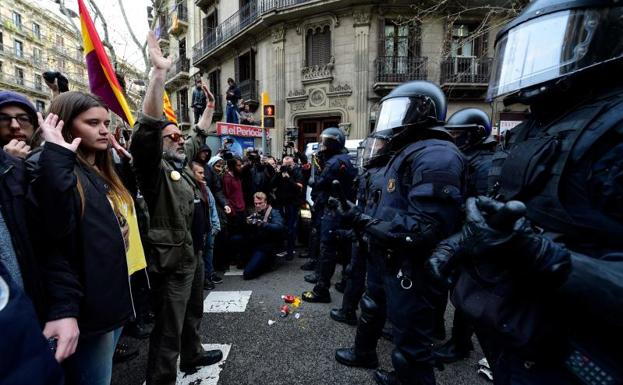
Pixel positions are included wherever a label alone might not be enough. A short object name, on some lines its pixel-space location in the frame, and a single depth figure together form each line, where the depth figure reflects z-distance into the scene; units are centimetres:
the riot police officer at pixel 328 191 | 389
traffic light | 873
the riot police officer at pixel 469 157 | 275
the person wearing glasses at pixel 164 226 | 170
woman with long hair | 121
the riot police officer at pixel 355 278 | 298
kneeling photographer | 488
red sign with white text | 816
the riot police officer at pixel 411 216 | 178
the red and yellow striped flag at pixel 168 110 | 465
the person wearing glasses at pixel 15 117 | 175
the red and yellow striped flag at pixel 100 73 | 305
